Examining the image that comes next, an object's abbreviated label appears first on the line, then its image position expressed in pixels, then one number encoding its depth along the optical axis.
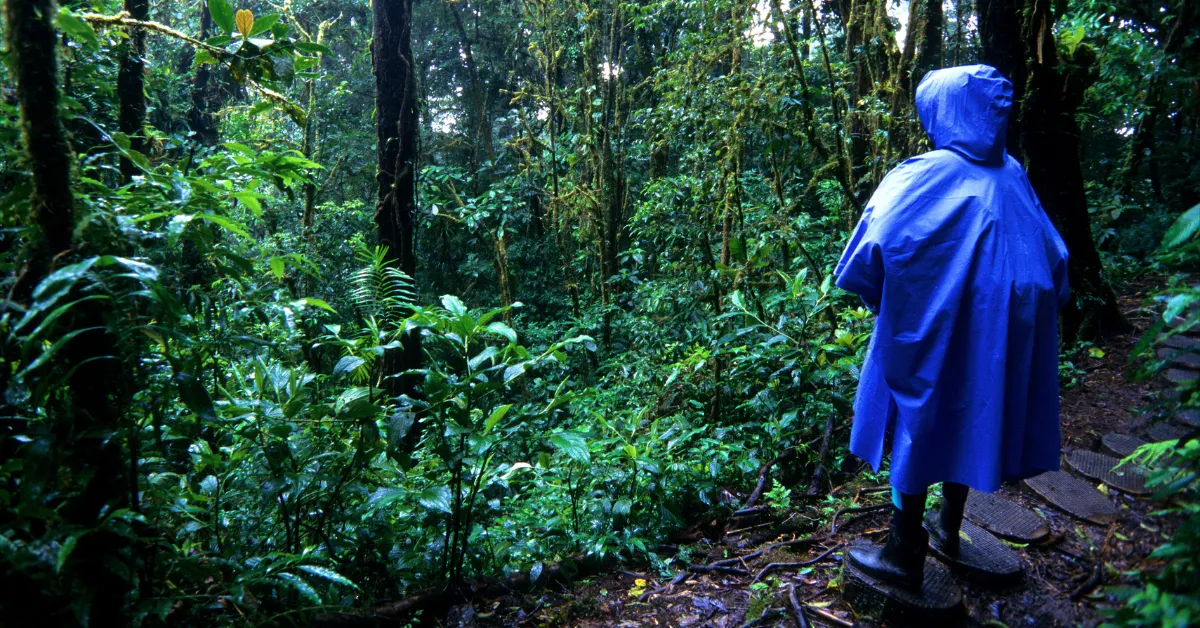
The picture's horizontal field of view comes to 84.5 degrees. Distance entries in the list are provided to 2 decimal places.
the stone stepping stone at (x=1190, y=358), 3.55
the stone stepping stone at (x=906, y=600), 2.41
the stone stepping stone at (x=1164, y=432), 3.57
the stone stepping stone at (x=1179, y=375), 4.09
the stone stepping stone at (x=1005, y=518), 3.01
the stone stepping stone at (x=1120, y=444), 3.63
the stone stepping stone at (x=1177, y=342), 4.58
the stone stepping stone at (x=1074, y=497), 3.12
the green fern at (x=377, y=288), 3.55
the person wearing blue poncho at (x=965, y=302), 2.24
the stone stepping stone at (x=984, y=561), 2.65
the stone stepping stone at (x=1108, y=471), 3.27
